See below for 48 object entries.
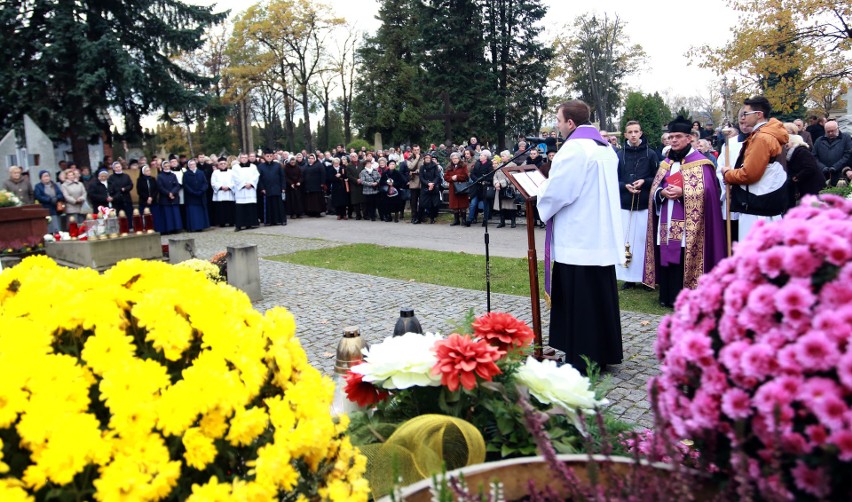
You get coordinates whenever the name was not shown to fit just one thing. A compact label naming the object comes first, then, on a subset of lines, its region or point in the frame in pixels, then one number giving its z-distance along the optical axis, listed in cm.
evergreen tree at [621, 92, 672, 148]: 3538
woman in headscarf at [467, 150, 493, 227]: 1669
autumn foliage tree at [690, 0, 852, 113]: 1864
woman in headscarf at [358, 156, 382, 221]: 1933
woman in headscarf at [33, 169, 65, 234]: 1614
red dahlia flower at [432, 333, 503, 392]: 237
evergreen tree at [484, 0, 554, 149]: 3678
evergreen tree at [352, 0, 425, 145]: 4406
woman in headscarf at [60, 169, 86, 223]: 1630
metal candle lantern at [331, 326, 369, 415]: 352
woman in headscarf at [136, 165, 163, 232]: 1814
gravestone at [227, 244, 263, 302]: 905
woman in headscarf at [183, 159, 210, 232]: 1884
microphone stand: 533
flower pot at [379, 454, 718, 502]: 175
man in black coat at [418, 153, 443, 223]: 1827
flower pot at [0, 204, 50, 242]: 1134
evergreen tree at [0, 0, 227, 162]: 2317
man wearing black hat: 746
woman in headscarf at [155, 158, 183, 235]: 1842
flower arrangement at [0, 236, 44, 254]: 1091
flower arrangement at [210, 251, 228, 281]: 931
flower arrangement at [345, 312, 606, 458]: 242
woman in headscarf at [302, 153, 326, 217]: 2066
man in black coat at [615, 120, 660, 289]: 863
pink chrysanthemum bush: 133
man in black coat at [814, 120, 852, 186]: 1312
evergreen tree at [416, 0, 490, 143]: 3588
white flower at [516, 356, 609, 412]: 246
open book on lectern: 526
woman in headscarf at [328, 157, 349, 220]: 2030
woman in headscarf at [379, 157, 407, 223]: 1920
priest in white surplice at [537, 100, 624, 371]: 507
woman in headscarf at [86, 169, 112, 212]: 1706
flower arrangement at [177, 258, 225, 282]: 785
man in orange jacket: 690
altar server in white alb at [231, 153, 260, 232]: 1870
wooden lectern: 527
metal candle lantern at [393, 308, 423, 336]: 395
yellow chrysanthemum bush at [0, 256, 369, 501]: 145
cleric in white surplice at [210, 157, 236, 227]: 1911
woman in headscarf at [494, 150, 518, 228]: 1623
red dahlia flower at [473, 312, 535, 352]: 283
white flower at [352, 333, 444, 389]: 249
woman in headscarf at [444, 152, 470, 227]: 1738
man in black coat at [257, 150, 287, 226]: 1930
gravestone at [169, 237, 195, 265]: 1107
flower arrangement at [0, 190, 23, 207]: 1215
